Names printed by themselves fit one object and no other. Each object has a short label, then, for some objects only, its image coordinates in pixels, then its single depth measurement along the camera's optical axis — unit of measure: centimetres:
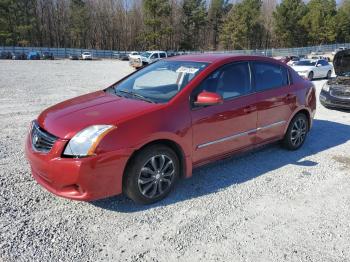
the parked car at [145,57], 2927
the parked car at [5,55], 4206
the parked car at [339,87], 909
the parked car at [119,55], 5605
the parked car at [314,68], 1920
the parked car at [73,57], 4789
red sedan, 321
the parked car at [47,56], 4527
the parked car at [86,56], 4912
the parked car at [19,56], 4212
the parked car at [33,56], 4328
